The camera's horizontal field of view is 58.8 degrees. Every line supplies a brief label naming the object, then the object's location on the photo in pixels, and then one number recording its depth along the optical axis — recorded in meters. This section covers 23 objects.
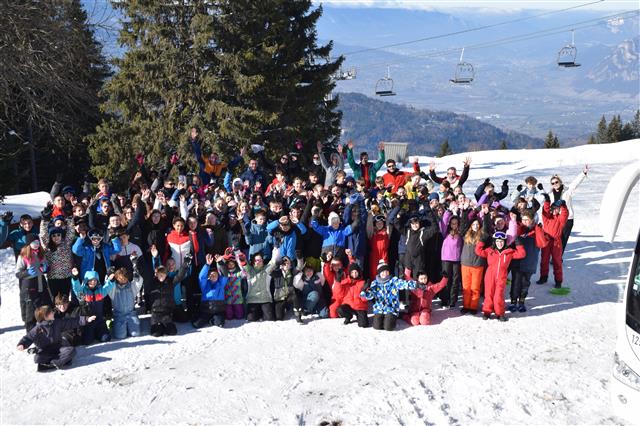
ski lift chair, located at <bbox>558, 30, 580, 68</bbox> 31.58
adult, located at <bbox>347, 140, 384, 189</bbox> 13.10
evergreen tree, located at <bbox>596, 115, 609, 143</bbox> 71.69
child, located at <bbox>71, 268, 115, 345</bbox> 7.80
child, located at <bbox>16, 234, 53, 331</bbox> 7.91
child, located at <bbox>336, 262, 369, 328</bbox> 8.41
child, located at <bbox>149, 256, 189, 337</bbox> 8.12
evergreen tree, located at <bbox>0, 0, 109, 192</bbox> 10.75
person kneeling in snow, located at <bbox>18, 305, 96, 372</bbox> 7.04
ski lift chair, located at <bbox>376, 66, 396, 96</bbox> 34.52
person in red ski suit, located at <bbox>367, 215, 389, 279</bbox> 9.23
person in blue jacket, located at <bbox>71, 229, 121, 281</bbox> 8.30
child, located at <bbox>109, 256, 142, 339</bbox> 8.01
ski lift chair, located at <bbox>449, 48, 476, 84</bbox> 35.00
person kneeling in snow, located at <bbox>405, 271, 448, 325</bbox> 8.48
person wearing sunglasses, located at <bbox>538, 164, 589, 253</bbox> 10.65
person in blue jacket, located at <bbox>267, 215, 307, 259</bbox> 8.97
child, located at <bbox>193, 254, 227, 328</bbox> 8.49
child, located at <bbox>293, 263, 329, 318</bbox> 8.66
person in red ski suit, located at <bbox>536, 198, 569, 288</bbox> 9.88
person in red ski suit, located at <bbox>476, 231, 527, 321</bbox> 8.46
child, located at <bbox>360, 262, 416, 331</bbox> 8.27
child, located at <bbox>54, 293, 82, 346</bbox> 7.53
